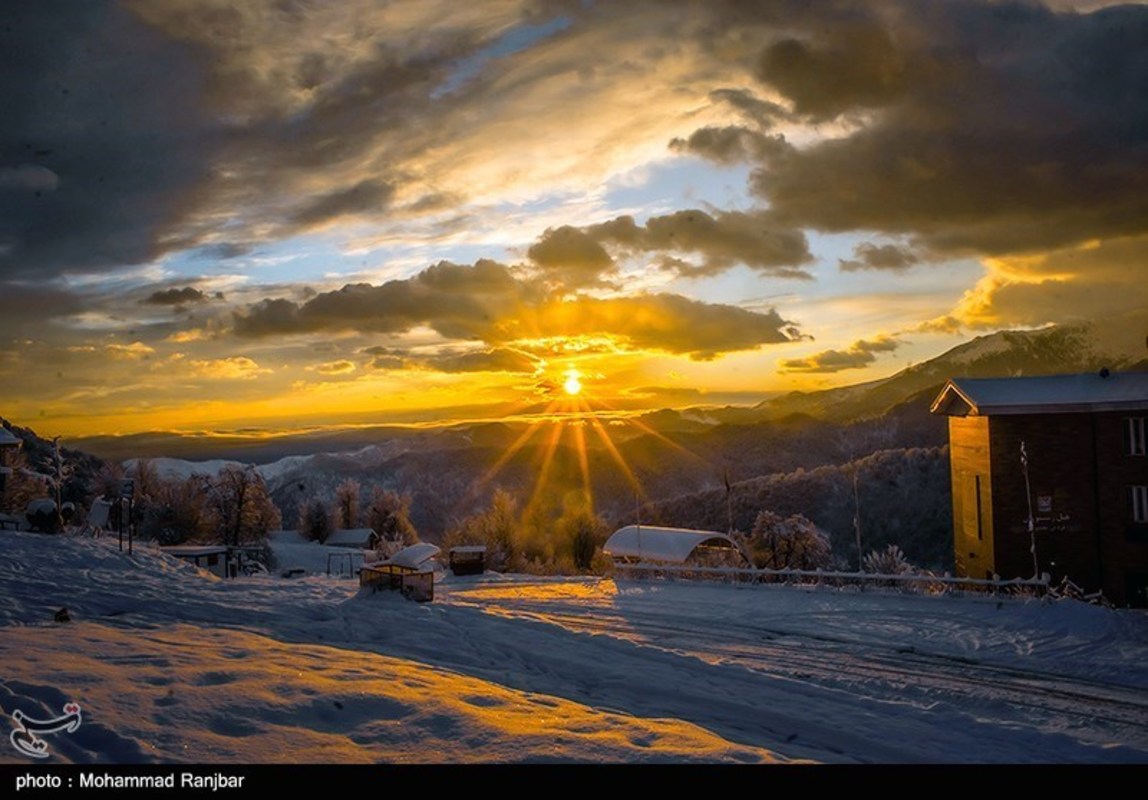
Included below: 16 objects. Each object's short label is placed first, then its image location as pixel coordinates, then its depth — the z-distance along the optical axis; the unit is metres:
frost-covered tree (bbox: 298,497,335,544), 92.69
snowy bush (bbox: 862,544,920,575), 41.35
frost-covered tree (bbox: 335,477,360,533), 97.50
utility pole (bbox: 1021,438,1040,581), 30.69
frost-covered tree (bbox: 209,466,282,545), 78.75
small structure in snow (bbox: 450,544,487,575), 37.69
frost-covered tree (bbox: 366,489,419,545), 91.31
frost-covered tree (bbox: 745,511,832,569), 51.53
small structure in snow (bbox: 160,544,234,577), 38.84
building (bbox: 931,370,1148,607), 34.06
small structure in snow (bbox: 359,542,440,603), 26.08
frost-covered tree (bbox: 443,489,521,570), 57.19
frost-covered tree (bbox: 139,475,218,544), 73.88
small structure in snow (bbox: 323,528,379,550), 85.00
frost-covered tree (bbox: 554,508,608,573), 61.31
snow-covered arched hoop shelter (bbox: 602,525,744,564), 34.94
